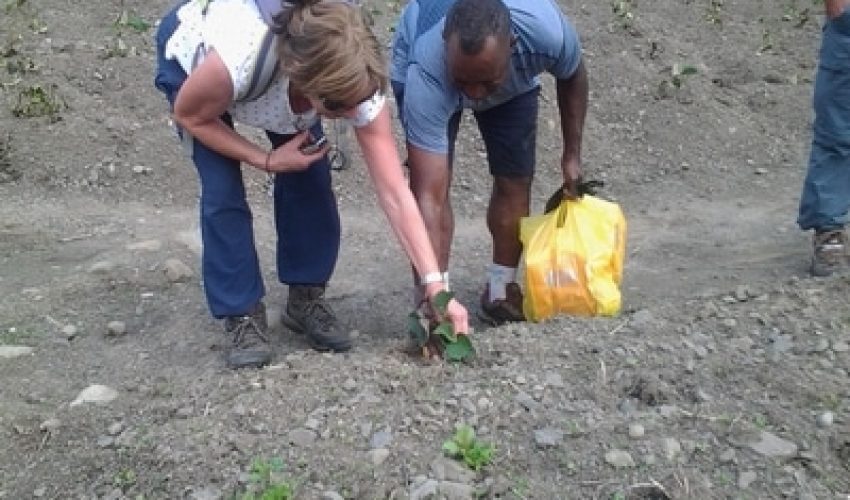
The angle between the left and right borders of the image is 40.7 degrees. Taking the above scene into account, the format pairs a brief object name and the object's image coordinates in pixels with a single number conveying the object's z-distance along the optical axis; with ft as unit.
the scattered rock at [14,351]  13.38
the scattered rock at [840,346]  11.50
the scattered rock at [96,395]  11.96
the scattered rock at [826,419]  10.14
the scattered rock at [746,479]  9.32
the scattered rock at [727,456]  9.56
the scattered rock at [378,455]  9.64
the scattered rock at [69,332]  14.07
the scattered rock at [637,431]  9.83
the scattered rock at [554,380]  10.76
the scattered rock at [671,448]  9.59
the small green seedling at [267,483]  9.18
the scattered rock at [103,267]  15.79
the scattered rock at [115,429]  10.69
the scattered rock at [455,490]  9.18
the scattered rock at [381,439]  9.85
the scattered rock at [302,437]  9.91
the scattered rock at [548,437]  9.81
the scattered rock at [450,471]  9.41
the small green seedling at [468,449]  9.58
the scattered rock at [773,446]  9.68
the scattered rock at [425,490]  9.20
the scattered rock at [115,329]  14.21
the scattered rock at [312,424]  10.12
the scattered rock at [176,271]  15.67
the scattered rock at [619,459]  9.53
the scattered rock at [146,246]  16.69
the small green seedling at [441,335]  10.71
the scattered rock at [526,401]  10.34
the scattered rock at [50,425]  11.10
